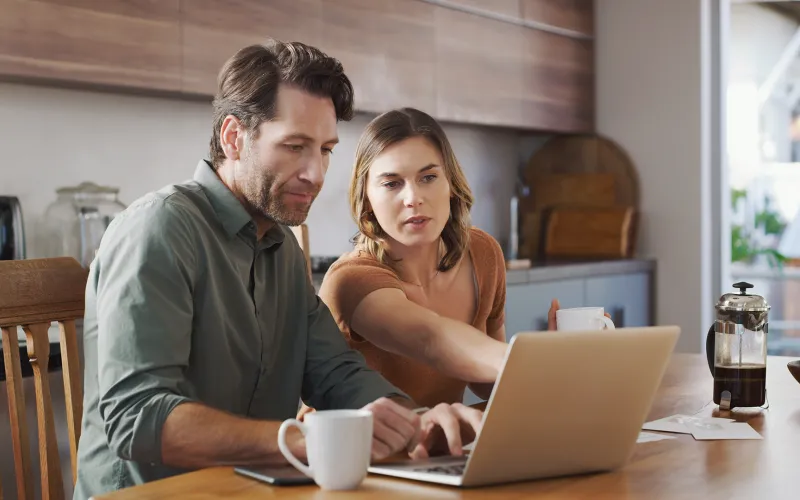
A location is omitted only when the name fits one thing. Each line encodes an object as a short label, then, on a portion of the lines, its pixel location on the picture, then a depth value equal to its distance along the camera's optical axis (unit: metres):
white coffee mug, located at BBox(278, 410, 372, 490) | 2.62
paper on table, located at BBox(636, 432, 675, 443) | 3.03
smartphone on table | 2.68
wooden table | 2.65
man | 2.89
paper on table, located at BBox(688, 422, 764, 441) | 3.06
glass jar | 4.86
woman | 3.51
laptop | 2.61
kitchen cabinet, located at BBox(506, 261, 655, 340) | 6.44
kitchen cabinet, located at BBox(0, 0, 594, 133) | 4.57
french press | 3.33
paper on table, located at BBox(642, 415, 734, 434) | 3.12
